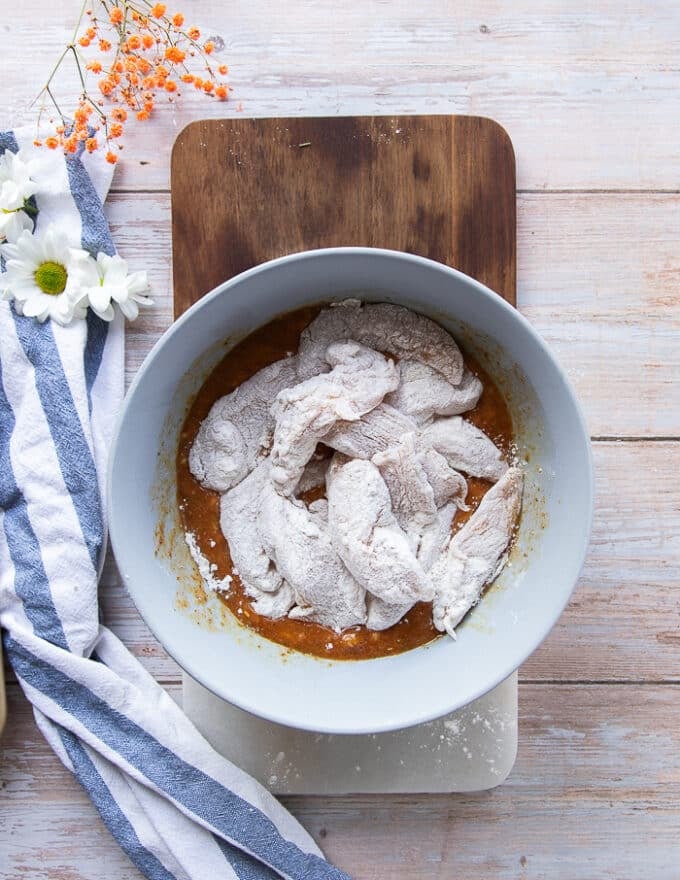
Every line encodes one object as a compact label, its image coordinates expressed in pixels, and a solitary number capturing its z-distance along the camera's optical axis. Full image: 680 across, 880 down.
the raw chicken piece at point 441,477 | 1.06
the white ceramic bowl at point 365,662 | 0.94
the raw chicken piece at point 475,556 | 1.05
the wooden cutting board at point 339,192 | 1.07
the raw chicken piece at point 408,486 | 1.02
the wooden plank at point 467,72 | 1.15
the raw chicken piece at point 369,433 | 1.03
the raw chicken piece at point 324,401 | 1.01
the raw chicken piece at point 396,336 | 1.06
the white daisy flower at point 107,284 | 1.10
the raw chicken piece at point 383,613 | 1.05
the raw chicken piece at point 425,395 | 1.05
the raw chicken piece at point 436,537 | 1.06
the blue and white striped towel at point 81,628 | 1.11
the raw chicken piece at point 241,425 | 1.06
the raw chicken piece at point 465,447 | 1.06
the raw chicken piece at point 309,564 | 1.03
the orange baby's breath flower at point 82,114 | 1.07
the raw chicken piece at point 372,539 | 1.00
